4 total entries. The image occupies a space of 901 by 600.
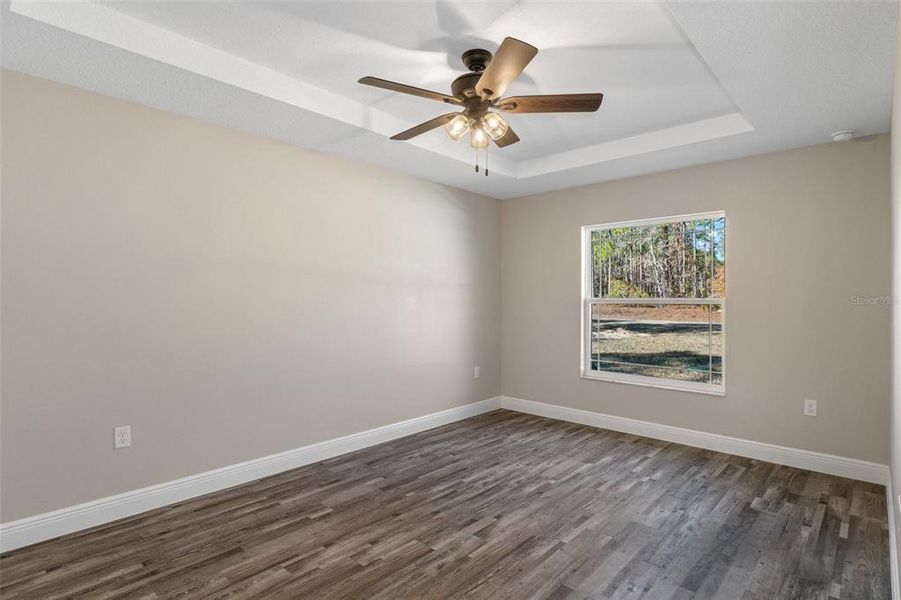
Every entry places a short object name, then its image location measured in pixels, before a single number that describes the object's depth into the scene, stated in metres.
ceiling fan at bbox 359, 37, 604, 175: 2.06
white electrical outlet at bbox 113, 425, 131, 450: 2.74
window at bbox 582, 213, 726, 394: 4.09
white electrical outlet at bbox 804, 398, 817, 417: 3.50
